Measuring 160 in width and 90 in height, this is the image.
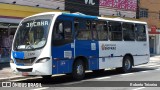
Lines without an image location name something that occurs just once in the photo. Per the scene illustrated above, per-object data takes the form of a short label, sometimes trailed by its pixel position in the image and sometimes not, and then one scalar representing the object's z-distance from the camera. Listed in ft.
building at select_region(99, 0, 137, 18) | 110.56
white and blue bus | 47.75
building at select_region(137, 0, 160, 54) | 140.15
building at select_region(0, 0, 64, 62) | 75.46
